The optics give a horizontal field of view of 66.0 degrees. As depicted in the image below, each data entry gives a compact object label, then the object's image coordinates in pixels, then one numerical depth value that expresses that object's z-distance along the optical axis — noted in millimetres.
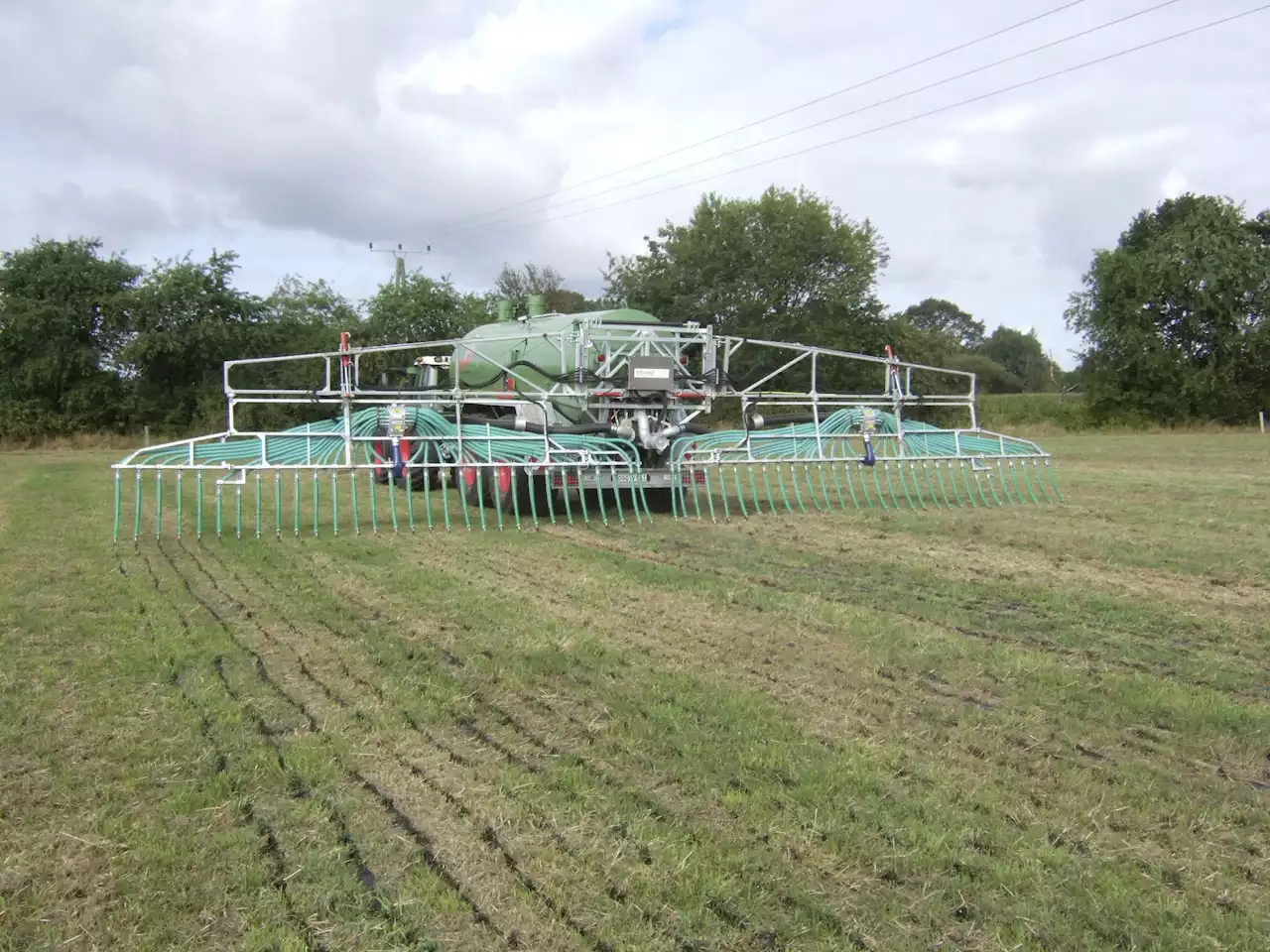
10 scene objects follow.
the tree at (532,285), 46500
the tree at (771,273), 34688
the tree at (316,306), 31720
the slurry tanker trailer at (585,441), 9195
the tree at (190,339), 26734
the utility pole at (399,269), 35578
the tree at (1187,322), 30906
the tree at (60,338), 26953
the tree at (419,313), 28203
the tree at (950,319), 84938
